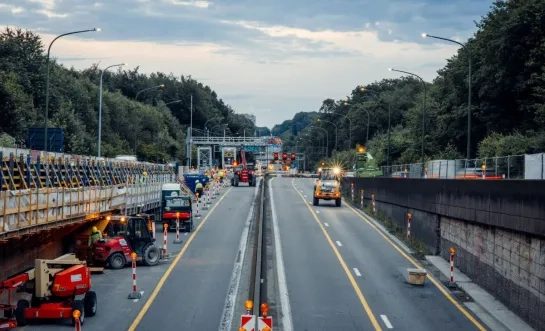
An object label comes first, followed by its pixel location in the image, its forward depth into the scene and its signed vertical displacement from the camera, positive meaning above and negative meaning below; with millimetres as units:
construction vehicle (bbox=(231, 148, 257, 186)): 93362 -904
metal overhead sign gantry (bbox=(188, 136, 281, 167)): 134625 +3506
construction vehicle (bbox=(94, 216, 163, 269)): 33344 -3074
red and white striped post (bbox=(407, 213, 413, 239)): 45406 -2787
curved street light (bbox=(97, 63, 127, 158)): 57059 +2000
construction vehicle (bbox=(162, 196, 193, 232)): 46281 -2444
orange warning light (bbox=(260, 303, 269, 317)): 15475 -2539
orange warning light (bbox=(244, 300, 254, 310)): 15227 -2404
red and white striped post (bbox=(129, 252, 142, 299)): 27766 -4125
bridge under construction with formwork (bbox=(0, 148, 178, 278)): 24594 -1178
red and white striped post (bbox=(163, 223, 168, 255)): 37531 -3433
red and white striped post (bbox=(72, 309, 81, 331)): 19912 -3548
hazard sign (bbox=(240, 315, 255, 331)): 15195 -2665
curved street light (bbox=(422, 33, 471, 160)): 43181 +2946
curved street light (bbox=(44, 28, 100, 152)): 39875 +3640
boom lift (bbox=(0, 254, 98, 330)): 22203 -3369
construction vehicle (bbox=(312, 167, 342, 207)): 66188 -1529
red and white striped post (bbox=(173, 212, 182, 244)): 42531 -3406
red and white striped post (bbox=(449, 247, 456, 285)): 31938 -3563
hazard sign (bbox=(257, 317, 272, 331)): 15312 -2708
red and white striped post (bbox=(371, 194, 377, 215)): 59344 -2504
